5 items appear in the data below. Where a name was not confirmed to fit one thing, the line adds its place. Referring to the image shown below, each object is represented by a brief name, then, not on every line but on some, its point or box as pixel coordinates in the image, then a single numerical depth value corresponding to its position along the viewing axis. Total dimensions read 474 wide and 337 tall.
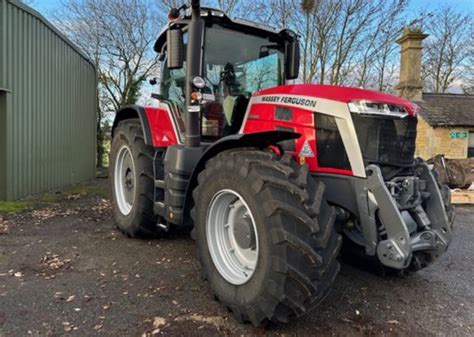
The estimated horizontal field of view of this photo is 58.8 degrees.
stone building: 15.99
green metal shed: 7.59
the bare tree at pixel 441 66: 27.52
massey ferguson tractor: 2.62
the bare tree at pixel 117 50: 18.78
